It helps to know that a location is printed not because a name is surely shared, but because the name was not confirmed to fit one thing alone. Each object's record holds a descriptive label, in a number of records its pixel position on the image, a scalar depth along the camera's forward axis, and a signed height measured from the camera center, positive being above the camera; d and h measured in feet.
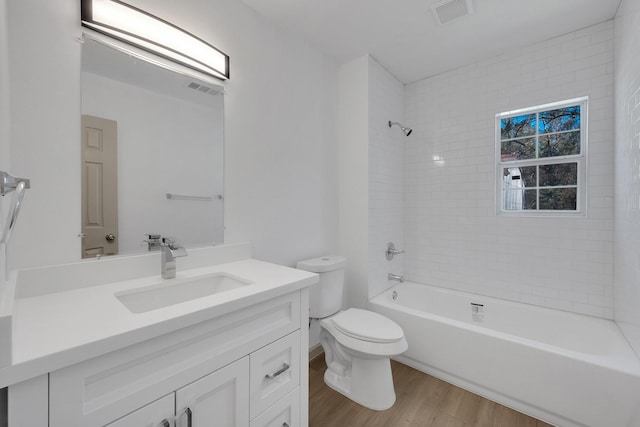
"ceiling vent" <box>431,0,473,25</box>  5.75 +4.37
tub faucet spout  8.77 -2.13
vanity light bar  3.86 +2.78
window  7.04 +1.42
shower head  8.61 +2.75
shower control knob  8.68 -1.32
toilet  5.54 -2.72
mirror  3.88 +0.92
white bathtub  4.68 -3.03
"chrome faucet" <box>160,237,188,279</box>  4.13 -0.76
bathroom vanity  2.06 -1.29
